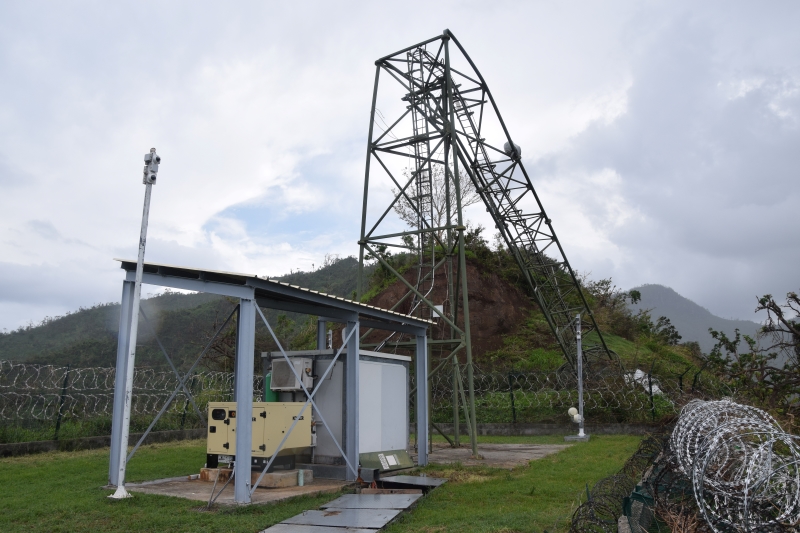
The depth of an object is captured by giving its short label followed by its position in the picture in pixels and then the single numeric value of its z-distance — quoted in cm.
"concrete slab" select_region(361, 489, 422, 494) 1072
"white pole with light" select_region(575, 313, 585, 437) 1922
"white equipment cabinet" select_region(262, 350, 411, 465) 1207
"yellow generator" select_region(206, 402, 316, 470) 1082
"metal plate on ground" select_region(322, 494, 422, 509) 912
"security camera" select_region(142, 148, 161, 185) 1009
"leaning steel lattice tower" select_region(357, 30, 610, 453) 1590
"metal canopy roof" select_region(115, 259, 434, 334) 979
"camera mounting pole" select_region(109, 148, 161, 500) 939
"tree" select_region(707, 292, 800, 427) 1120
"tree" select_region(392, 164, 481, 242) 3728
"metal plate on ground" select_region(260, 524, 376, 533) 759
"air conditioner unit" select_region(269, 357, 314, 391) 1206
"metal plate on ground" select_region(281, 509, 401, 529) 797
